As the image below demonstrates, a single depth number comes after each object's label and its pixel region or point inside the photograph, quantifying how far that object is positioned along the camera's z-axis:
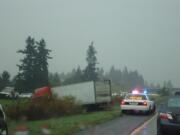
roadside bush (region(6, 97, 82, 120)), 28.27
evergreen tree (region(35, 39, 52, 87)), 88.19
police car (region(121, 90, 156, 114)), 31.91
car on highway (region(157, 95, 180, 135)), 15.22
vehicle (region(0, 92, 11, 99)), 78.73
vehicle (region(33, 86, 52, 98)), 35.77
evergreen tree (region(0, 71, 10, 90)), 106.74
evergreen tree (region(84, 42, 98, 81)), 118.44
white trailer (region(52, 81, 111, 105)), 38.78
